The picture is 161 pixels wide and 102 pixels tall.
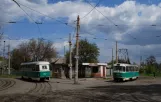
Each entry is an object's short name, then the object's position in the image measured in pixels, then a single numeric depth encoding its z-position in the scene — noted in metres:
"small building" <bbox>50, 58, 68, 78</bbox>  32.23
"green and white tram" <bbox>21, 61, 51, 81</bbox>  24.05
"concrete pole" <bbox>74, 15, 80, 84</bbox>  21.15
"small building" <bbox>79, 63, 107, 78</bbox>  32.93
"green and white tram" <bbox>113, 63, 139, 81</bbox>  24.56
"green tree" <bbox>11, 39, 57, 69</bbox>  54.35
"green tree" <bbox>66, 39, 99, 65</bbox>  47.75
